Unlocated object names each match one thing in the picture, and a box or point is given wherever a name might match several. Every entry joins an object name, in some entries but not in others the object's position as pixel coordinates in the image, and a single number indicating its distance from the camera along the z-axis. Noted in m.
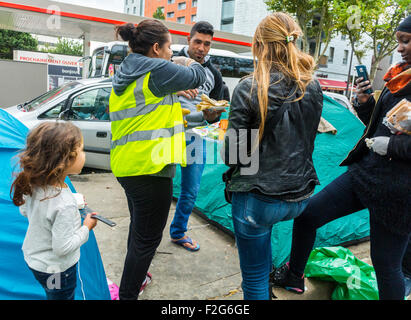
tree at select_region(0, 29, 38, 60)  31.19
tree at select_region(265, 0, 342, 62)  16.78
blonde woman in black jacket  1.44
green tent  2.94
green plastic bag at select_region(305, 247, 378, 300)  2.24
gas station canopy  13.02
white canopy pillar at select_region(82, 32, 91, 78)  15.93
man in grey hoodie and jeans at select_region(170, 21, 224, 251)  2.64
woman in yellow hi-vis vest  1.65
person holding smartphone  1.56
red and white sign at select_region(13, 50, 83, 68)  15.93
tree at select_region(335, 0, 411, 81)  14.76
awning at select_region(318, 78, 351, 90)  26.90
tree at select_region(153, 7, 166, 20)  41.28
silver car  5.01
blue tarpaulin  1.53
